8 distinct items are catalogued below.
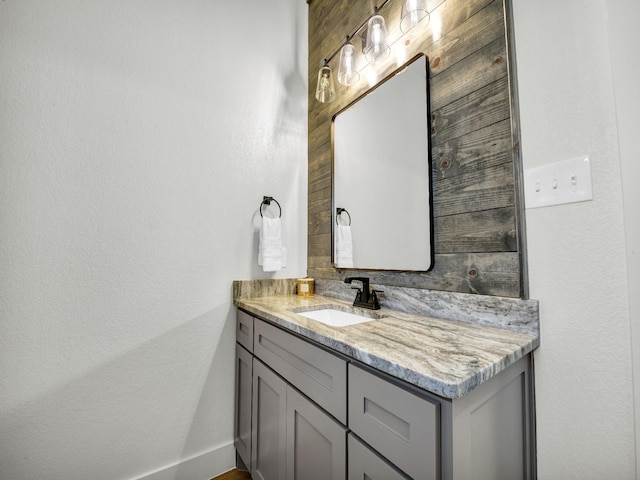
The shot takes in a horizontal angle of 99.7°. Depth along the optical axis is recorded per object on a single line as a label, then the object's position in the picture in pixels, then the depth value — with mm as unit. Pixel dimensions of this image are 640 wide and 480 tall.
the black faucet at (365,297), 1195
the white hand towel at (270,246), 1505
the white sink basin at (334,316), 1214
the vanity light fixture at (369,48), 1088
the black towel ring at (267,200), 1603
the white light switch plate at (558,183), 700
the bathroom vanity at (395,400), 527
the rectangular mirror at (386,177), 1117
